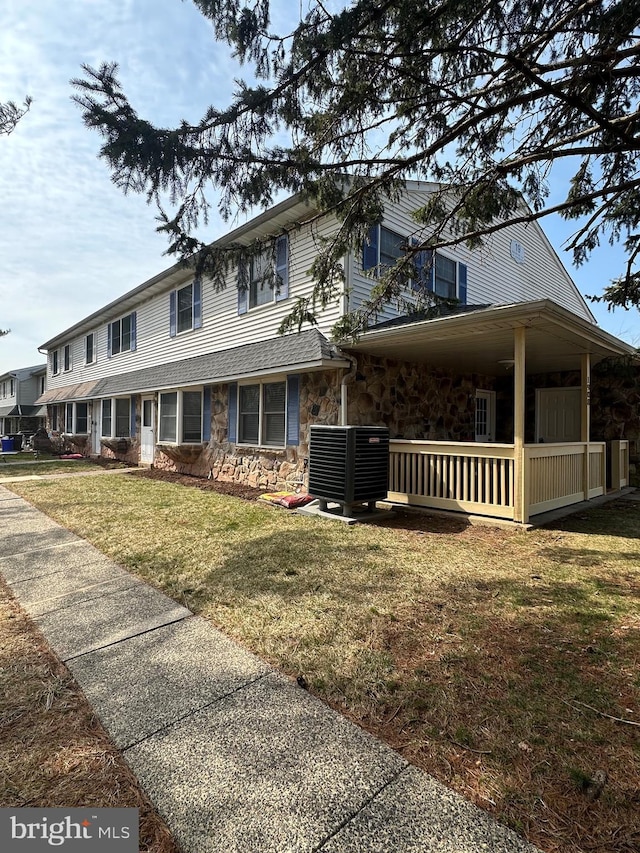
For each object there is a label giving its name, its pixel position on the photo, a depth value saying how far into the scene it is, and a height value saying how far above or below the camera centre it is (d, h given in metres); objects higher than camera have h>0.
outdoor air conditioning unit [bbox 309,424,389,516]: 6.70 -0.59
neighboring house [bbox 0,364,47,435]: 31.38 +1.76
